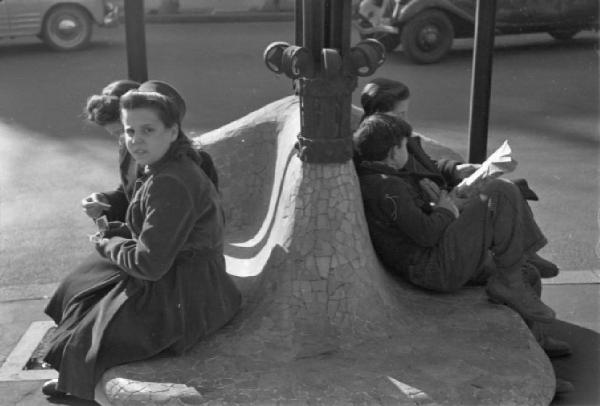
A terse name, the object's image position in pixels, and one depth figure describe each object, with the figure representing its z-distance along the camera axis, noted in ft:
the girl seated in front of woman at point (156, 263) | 10.18
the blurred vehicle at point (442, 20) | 38.29
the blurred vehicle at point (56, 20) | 40.75
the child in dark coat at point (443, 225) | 11.72
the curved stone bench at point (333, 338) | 10.00
